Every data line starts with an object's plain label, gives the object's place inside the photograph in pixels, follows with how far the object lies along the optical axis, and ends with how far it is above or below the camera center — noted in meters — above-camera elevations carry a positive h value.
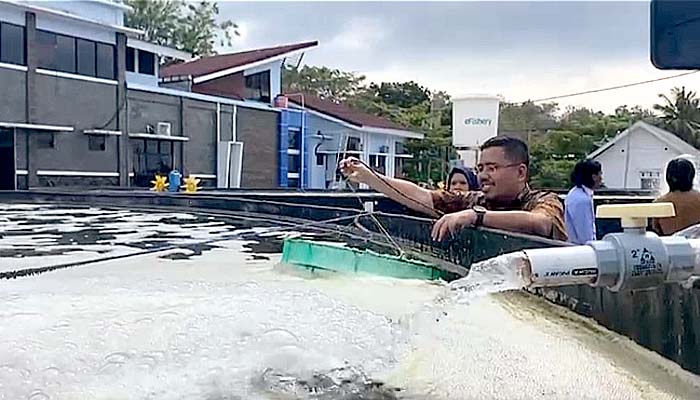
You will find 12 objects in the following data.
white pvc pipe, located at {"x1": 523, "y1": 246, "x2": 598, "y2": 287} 2.21 -0.25
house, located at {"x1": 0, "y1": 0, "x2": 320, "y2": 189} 21.33 +1.57
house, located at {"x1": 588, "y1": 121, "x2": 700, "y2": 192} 27.17 +0.64
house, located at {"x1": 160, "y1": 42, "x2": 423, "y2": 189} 29.50 +1.70
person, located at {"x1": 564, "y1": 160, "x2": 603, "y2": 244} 5.10 -0.23
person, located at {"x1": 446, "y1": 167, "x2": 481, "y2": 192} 5.83 -0.08
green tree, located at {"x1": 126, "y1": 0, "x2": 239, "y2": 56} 45.31 +7.92
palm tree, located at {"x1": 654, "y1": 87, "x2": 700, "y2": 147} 28.67 +2.24
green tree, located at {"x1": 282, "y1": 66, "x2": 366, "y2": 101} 47.62 +4.91
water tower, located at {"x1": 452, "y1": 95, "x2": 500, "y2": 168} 15.66 +0.93
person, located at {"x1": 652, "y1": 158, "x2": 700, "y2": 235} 4.46 -0.14
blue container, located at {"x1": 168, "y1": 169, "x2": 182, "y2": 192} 22.19 -0.36
